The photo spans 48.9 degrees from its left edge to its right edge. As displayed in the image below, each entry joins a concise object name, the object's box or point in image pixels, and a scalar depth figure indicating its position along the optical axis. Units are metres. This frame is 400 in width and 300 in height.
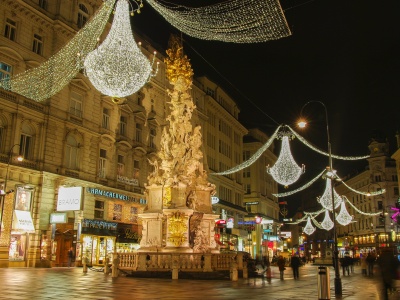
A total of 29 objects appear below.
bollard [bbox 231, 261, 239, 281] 23.80
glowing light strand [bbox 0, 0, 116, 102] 33.41
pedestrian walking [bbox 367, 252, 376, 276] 30.49
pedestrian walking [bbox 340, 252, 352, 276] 35.73
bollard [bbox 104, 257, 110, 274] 26.91
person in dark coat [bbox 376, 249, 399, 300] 11.20
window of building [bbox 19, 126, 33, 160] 34.80
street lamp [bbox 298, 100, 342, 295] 17.70
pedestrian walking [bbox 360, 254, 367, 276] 35.28
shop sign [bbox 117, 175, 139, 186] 45.19
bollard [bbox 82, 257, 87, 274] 27.73
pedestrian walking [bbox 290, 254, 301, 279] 29.13
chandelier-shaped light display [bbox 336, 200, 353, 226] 67.75
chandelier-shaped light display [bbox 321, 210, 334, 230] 75.05
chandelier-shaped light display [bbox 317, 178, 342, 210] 57.81
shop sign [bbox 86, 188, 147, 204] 40.28
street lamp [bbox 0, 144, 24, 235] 30.42
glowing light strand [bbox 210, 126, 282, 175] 33.82
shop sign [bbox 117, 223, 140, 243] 43.09
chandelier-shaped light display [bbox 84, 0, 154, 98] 19.91
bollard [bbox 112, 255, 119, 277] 24.27
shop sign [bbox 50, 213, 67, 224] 34.69
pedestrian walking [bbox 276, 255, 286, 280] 28.38
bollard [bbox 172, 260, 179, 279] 23.45
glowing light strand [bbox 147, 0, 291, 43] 16.16
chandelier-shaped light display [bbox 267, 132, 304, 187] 35.34
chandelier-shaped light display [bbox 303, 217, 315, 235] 89.91
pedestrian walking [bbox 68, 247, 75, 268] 35.63
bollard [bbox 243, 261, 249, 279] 25.95
